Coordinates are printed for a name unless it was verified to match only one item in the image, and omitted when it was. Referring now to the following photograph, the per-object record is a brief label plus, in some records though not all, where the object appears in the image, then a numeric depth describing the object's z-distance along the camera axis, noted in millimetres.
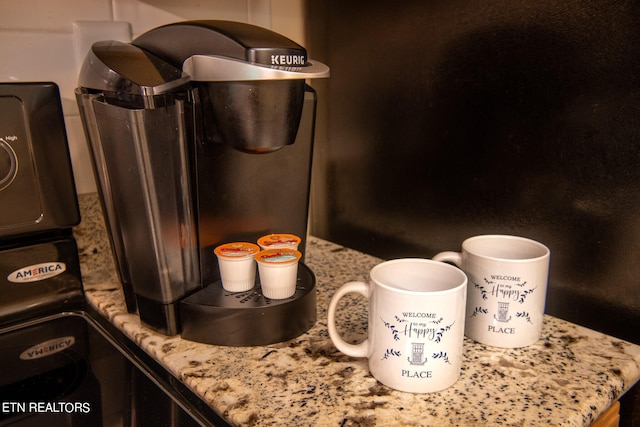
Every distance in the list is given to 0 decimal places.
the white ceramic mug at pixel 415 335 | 493
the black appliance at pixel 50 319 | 518
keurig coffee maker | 545
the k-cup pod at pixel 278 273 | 591
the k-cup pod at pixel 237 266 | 611
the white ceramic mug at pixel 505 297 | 568
